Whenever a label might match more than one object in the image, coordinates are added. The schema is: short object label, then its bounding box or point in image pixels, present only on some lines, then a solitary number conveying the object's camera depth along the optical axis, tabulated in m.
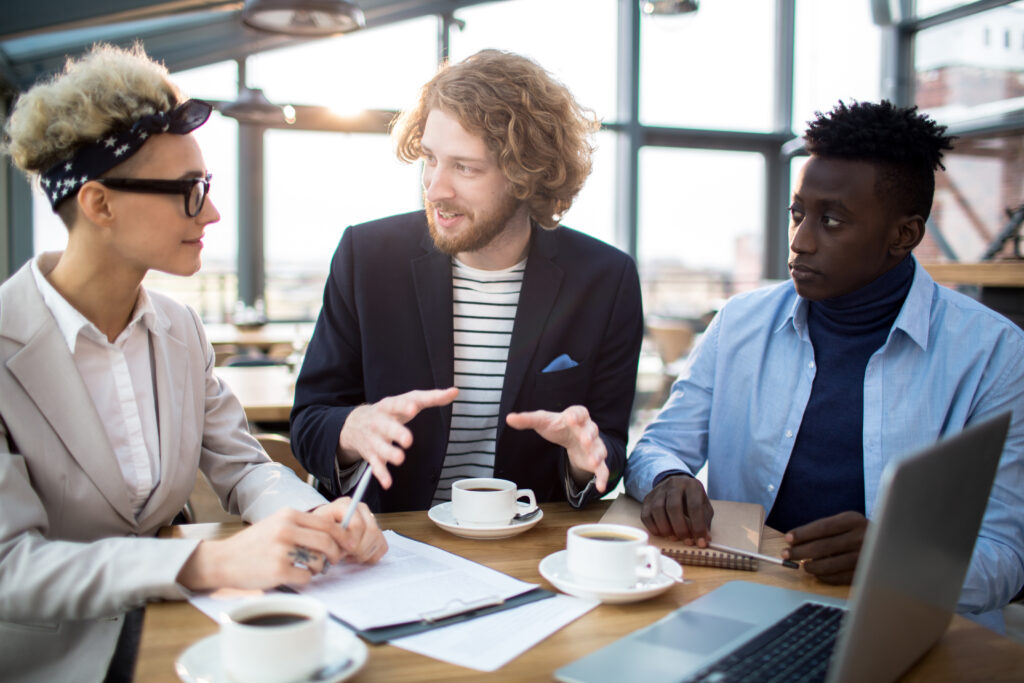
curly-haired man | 1.75
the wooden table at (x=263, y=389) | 2.76
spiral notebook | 1.23
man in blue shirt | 1.57
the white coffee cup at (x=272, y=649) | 0.77
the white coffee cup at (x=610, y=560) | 1.06
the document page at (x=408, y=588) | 1.01
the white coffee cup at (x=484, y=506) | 1.31
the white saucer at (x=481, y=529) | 1.30
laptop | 0.72
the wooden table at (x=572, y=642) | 0.87
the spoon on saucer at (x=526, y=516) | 1.38
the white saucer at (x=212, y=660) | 0.81
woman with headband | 1.04
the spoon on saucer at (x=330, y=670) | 0.80
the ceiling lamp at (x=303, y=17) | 3.24
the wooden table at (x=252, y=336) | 4.97
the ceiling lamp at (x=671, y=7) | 4.98
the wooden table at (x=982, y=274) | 3.39
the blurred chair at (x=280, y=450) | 1.94
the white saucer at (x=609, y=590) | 1.05
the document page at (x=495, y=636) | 0.90
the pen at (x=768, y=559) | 1.21
